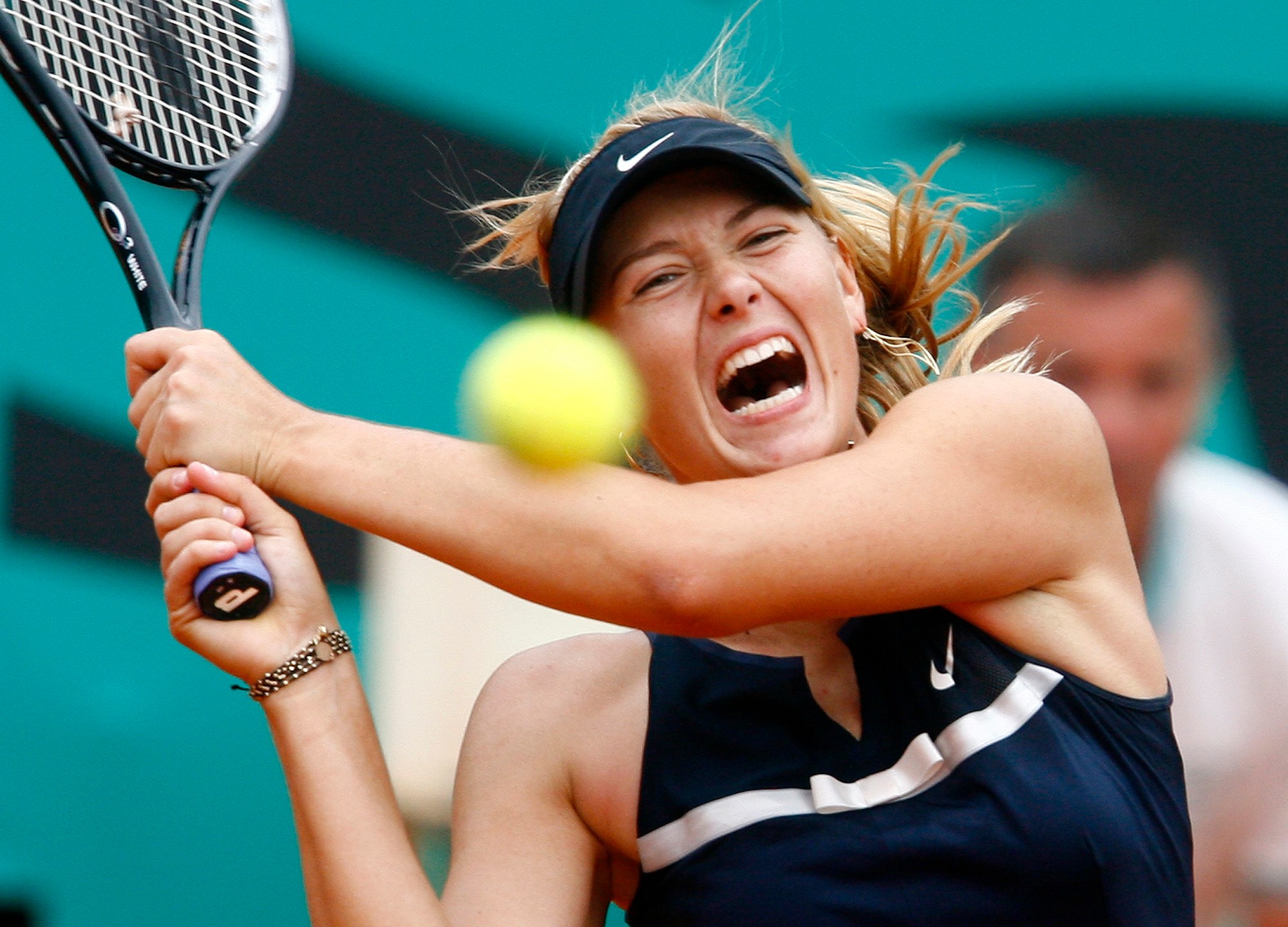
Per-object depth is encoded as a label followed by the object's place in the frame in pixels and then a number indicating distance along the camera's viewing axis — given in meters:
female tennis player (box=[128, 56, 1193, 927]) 8.29
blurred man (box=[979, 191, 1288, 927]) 8.77
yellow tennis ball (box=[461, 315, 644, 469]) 8.31
